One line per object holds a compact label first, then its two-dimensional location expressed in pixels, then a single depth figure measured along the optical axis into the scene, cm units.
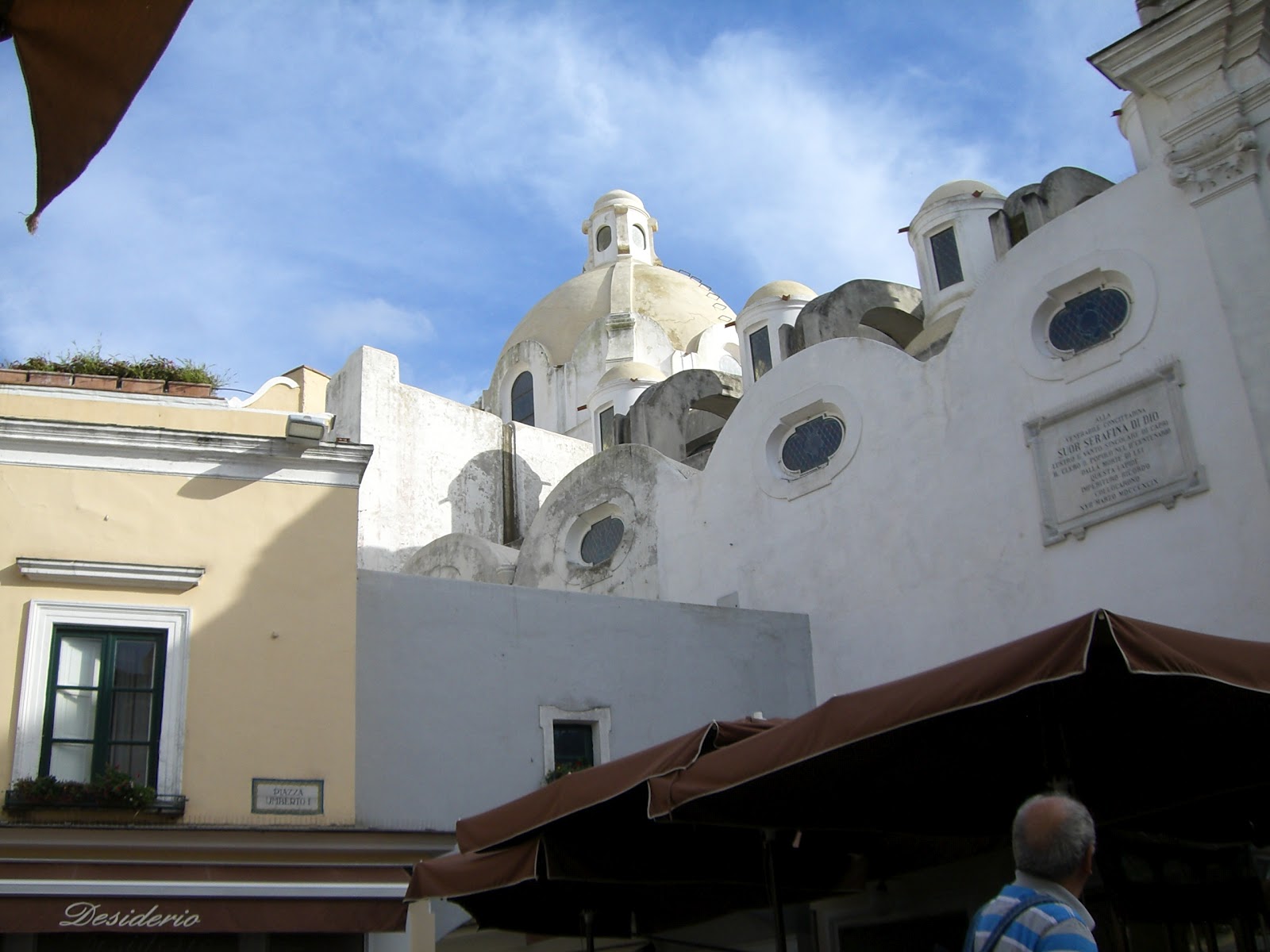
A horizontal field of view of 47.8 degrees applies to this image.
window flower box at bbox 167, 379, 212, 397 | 1354
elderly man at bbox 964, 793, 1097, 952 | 393
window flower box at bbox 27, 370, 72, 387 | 1302
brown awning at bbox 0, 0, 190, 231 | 314
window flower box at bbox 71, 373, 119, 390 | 1311
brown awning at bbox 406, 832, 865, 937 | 874
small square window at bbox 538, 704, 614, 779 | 1466
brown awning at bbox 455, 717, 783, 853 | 764
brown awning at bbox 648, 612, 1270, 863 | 599
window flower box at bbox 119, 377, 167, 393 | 1332
